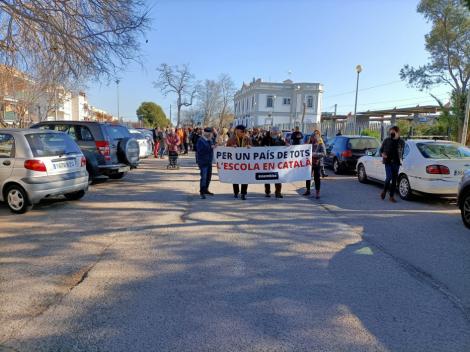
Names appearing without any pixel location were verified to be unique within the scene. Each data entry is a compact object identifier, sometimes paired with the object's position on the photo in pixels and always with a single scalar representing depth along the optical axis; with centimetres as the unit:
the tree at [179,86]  5250
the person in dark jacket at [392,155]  939
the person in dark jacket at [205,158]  986
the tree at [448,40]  2652
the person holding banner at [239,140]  979
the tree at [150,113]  8950
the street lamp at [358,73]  2222
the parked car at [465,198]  714
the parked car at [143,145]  1835
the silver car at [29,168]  740
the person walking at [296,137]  1298
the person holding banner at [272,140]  1011
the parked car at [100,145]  1073
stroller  1628
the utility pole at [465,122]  1395
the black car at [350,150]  1498
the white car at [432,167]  886
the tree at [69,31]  970
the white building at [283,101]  7562
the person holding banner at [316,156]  987
